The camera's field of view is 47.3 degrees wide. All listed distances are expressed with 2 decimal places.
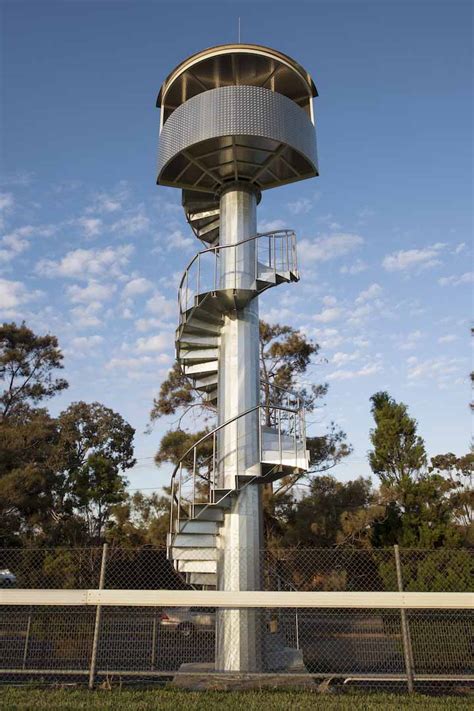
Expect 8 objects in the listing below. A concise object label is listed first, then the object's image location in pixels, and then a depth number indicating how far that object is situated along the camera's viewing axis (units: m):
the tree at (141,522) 17.77
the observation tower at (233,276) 8.73
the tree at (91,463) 22.89
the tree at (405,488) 14.09
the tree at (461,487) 23.92
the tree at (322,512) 16.94
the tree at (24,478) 19.09
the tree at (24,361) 25.02
